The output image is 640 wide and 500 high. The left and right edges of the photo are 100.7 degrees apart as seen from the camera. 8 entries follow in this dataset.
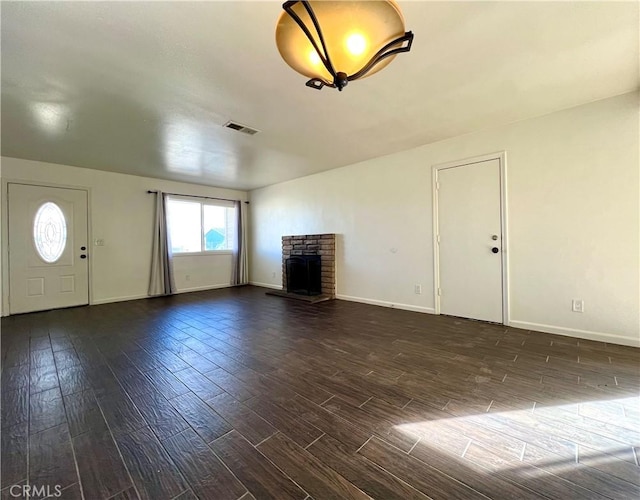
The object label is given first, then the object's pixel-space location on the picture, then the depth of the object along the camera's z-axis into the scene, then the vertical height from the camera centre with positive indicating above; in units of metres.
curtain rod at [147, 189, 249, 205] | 5.60 +1.38
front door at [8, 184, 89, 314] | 4.25 +0.15
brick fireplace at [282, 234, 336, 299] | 5.23 +0.02
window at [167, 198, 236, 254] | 6.02 +0.71
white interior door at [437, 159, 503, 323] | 3.44 +0.13
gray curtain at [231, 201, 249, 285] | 6.96 +0.07
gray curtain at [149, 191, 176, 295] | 5.59 +0.02
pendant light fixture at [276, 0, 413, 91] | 1.05 +0.93
